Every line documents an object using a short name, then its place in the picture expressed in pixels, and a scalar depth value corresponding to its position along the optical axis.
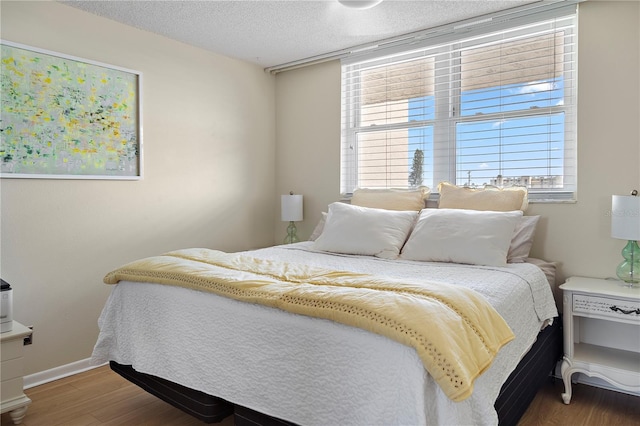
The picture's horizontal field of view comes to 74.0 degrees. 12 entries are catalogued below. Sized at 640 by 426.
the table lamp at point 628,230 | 2.21
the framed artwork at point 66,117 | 2.49
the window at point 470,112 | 2.75
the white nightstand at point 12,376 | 2.08
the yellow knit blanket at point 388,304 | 1.24
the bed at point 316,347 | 1.31
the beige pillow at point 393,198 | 3.09
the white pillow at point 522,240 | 2.54
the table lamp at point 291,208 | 3.77
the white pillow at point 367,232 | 2.72
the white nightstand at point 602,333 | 2.15
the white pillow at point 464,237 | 2.38
